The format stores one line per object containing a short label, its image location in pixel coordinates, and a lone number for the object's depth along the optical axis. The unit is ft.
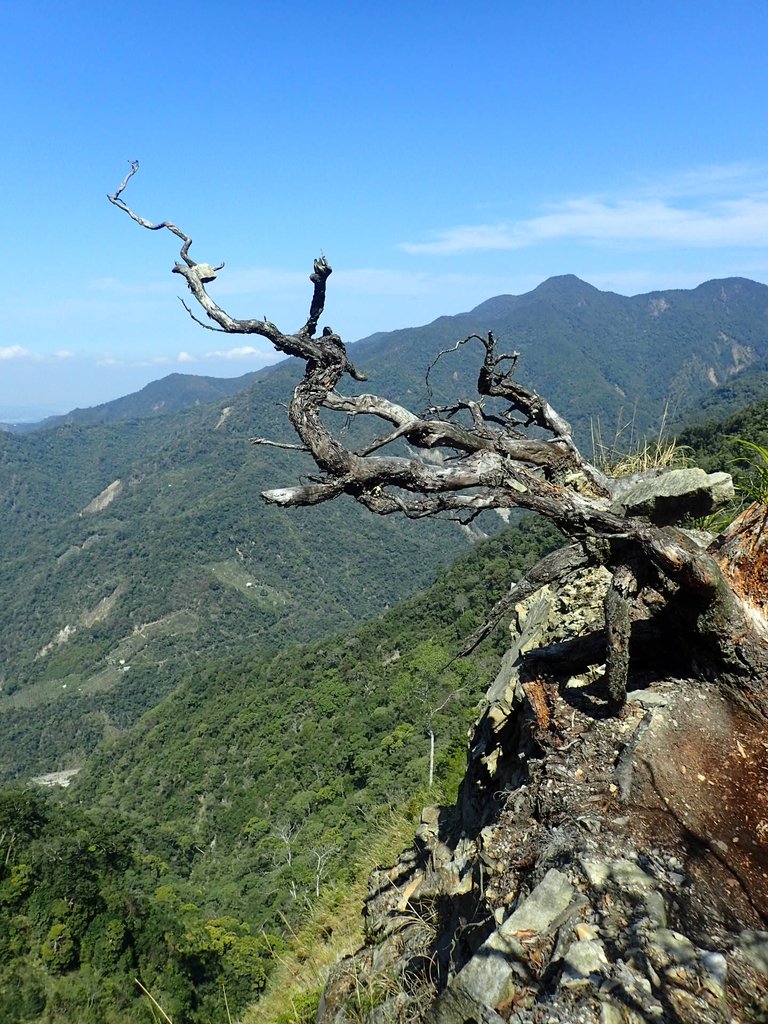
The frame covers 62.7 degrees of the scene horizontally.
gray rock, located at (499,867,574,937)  10.90
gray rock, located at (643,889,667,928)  10.18
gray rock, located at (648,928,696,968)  9.52
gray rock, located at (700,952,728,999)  9.00
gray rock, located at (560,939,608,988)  9.57
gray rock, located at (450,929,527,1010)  10.20
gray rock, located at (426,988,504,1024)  9.86
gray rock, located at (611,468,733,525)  17.74
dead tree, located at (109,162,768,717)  14.74
